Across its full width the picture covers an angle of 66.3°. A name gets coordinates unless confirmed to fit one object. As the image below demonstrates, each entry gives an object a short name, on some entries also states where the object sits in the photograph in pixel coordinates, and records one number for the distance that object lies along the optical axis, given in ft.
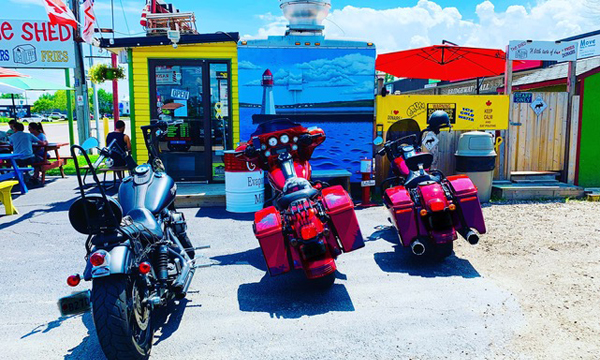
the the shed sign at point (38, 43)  44.93
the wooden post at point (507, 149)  28.96
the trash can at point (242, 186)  24.14
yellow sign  28.32
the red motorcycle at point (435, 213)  15.69
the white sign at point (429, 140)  23.98
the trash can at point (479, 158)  25.88
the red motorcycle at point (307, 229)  12.88
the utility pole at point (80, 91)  45.16
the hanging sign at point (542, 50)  28.48
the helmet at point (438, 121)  19.86
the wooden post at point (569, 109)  28.99
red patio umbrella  35.99
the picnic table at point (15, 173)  28.66
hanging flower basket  34.99
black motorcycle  9.34
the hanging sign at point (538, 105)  29.05
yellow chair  24.67
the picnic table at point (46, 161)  34.24
